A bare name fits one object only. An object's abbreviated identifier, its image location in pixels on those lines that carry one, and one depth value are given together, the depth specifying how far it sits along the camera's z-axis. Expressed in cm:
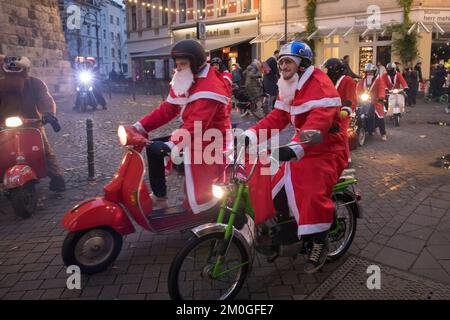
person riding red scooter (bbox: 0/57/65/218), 509
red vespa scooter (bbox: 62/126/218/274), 361
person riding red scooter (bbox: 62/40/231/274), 366
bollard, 663
